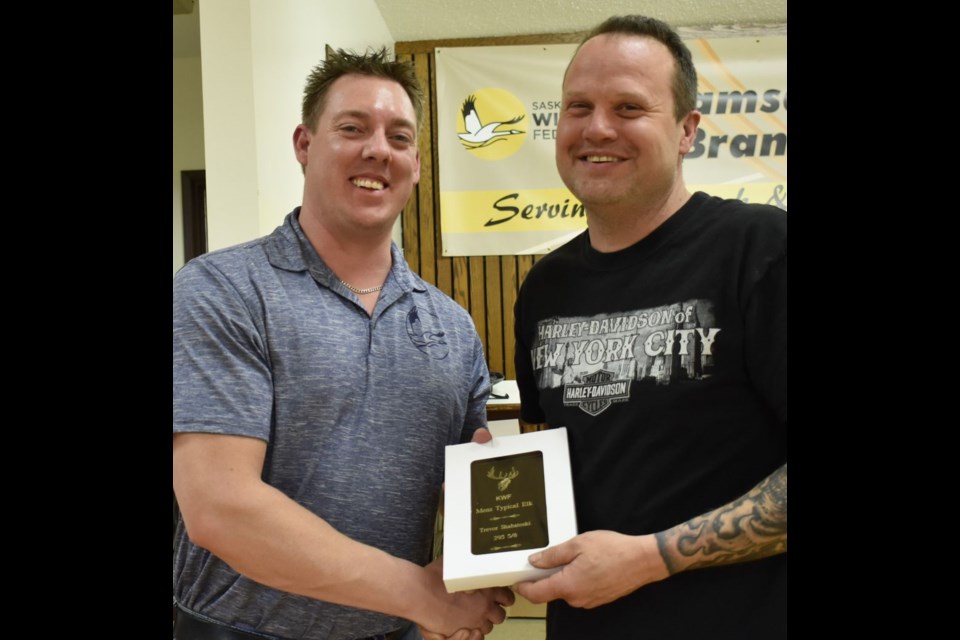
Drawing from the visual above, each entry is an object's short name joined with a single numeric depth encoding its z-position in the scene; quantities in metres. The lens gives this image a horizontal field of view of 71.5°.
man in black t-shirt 1.18
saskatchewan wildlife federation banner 5.11
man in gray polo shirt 1.26
